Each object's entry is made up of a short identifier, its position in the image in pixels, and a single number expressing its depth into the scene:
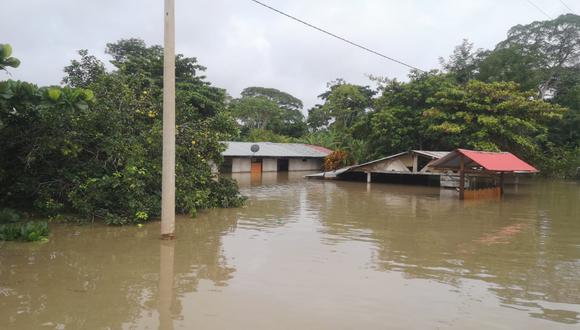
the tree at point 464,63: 35.78
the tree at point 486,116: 24.64
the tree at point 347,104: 42.19
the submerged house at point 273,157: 35.41
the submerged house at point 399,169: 24.73
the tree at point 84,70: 15.37
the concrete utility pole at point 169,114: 8.83
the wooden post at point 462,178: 18.05
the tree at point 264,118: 50.59
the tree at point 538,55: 33.75
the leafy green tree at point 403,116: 27.95
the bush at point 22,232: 8.66
